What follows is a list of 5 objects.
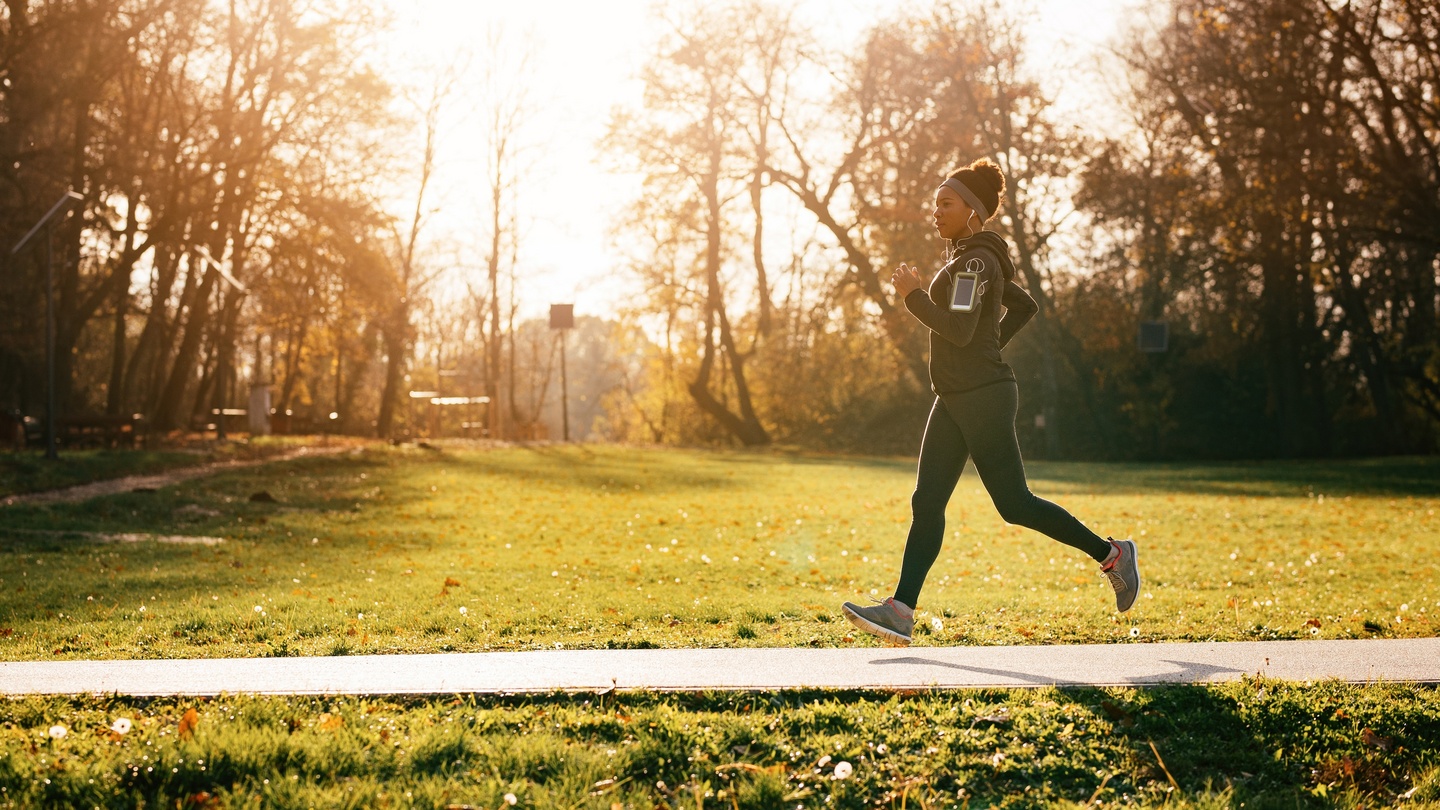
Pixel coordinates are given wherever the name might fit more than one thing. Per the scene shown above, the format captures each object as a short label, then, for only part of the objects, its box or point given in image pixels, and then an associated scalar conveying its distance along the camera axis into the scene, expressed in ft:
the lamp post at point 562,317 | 135.23
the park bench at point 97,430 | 86.79
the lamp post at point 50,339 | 73.26
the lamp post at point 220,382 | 96.07
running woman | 19.04
